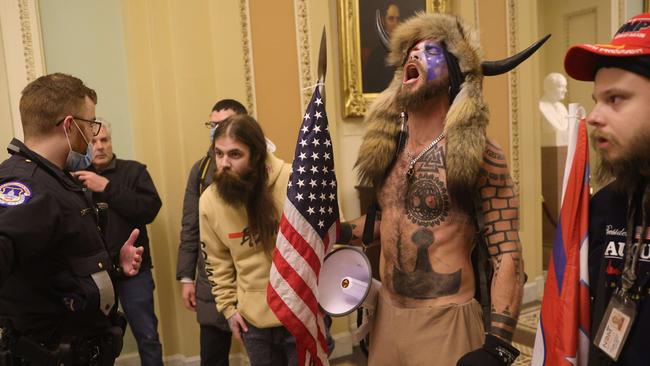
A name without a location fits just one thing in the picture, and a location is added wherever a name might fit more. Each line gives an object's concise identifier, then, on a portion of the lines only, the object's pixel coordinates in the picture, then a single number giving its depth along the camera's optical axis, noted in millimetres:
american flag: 1883
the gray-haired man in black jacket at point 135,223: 3160
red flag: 1310
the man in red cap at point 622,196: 1172
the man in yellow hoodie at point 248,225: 2342
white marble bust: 5957
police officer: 1786
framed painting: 4184
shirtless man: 1676
